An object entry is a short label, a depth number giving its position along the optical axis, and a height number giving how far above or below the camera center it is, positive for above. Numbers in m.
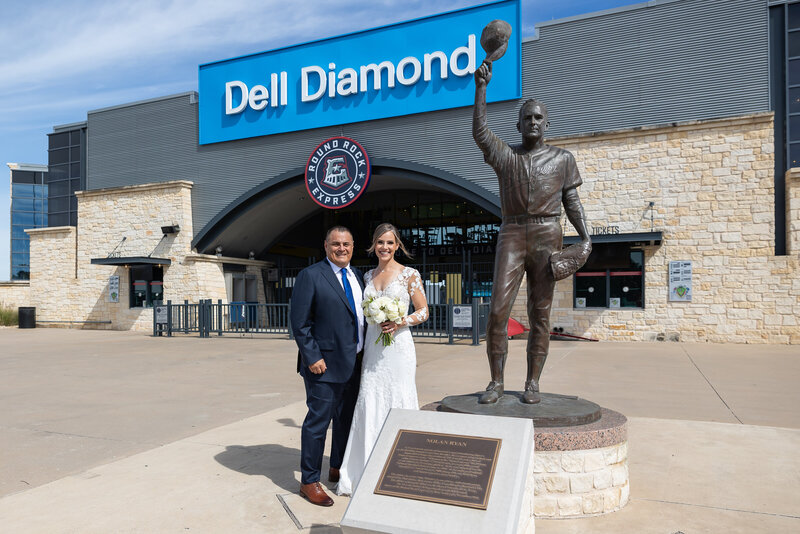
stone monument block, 2.52 -0.94
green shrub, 24.12 -1.55
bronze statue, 4.08 +0.40
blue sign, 16.47 +6.42
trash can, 22.80 -1.42
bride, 3.98 -0.65
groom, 3.81 -0.40
